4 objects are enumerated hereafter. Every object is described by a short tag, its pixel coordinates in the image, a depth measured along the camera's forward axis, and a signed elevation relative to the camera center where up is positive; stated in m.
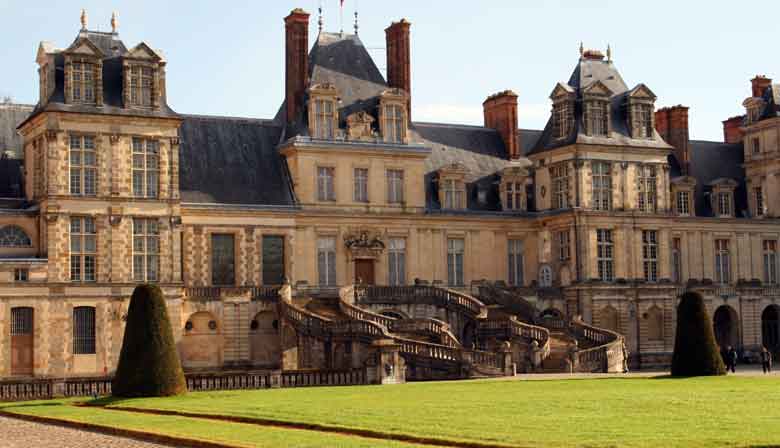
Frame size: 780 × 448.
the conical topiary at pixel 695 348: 41.66 -2.31
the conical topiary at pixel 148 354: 34.72 -1.75
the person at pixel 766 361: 48.33 -3.22
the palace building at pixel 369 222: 47.91 +2.50
